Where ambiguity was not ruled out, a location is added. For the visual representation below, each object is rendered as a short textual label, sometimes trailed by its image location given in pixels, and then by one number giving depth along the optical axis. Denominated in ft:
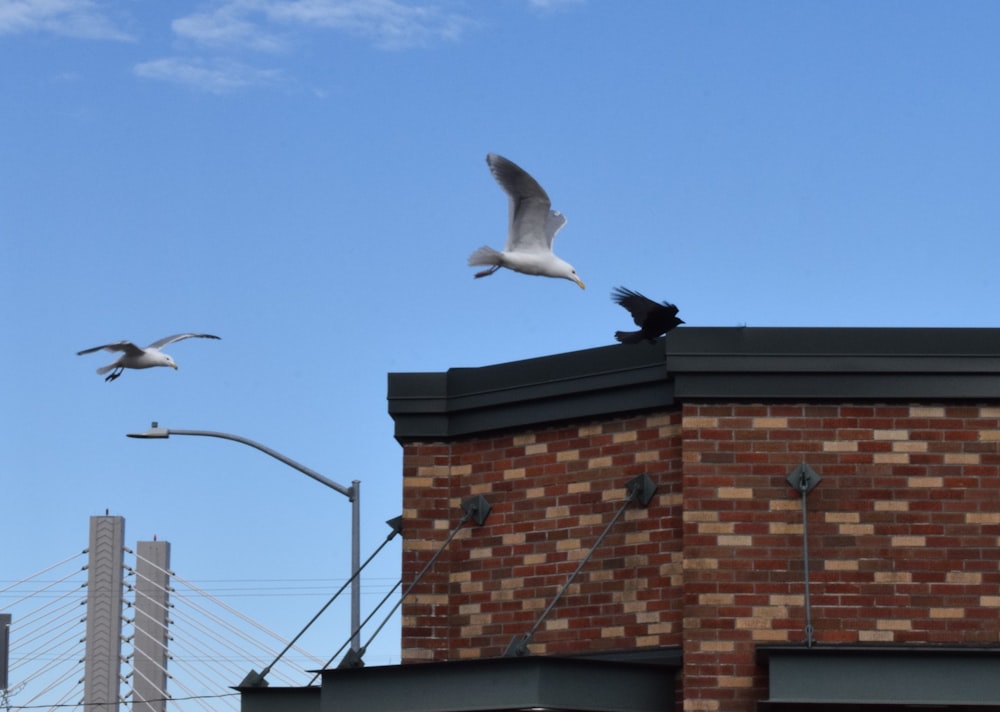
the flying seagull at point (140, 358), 75.51
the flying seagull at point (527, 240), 60.13
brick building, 53.57
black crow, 55.72
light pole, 73.41
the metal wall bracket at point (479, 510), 61.77
